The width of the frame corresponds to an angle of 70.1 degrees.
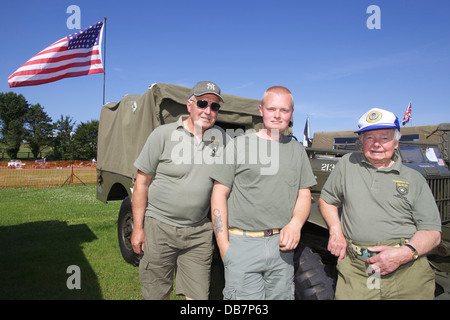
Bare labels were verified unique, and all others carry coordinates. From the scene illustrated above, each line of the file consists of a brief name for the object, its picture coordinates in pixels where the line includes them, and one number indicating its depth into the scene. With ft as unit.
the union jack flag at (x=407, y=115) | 47.23
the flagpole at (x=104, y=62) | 24.00
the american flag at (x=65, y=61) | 22.68
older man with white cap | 6.06
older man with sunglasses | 7.79
